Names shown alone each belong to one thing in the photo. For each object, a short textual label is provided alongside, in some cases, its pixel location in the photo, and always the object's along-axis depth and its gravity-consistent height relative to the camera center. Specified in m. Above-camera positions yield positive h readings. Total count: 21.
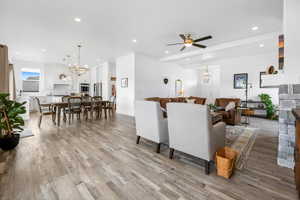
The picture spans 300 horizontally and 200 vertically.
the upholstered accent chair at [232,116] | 4.53 -0.64
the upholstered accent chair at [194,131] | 1.85 -0.52
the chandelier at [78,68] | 5.36 +1.17
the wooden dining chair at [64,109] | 4.94 -0.46
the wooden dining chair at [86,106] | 5.36 -0.38
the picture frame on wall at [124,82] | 6.80 +0.76
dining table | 4.46 -0.27
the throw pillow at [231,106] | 3.98 -0.26
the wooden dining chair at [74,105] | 4.80 -0.30
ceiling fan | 3.78 +1.60
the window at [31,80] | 7.73 +1.00
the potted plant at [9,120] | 2.56 -0.47
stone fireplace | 2.02 -0.40
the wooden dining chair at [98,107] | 5.70 -0.43
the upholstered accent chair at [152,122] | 2.50 -0.49
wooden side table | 4.69 -0.50
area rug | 2.31 -1.03
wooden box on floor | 1.77 -0.92
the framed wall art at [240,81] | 6.64 +0.86
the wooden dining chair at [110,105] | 6.16 -0.38
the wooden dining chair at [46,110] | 4.32 -0.46
